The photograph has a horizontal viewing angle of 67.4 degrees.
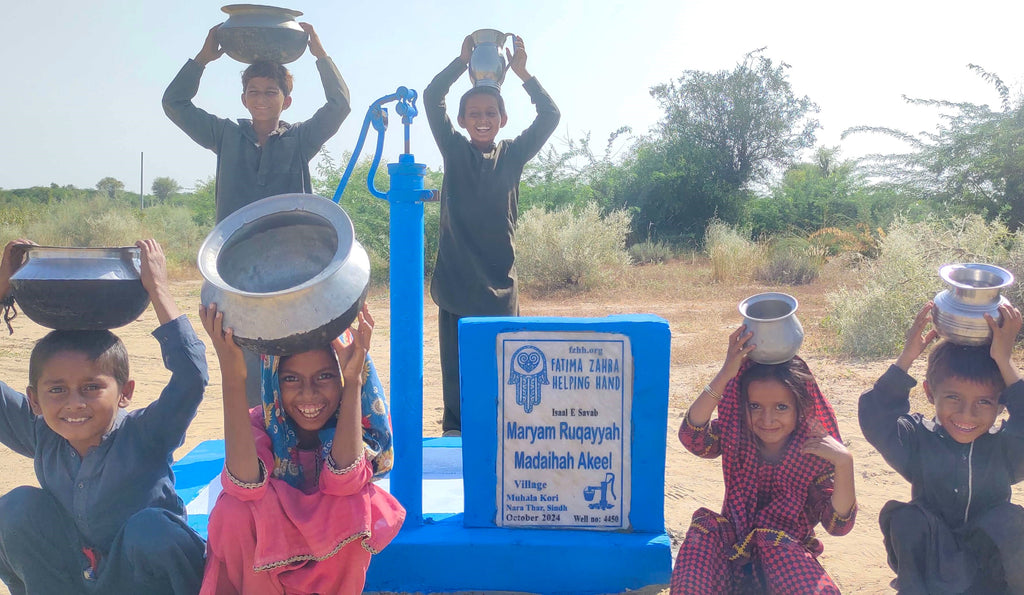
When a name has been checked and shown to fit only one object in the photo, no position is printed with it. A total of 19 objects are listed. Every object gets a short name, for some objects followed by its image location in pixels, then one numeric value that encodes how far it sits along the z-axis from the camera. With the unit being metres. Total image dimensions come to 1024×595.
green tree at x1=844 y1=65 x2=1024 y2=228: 10.98
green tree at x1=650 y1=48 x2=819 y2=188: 24.00
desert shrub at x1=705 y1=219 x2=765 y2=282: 14.28
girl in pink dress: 2.11
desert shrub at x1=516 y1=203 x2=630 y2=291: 13.48
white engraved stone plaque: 2.71
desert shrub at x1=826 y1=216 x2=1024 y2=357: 7.38
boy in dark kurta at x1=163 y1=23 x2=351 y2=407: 3.61
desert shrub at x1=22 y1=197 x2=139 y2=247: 18.80
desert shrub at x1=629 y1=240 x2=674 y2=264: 18.61
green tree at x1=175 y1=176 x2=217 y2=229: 24.45
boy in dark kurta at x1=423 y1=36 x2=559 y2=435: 3.70
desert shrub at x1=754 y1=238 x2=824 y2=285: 14.19
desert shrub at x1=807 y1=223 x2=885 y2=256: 16.00
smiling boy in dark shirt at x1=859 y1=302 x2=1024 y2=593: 2.25
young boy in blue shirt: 2.19
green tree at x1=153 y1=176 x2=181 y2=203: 53.03
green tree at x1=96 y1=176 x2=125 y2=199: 48.06
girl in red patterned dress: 2.31
